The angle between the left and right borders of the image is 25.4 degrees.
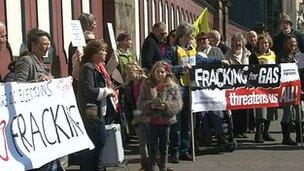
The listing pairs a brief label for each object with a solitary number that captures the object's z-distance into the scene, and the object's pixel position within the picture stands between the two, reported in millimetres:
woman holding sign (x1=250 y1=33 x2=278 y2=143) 10539
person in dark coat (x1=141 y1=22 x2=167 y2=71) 9305
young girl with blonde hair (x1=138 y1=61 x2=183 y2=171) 7797
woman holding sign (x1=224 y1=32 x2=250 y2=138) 10633
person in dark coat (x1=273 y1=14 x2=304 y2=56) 11507
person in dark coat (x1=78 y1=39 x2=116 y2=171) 7168
